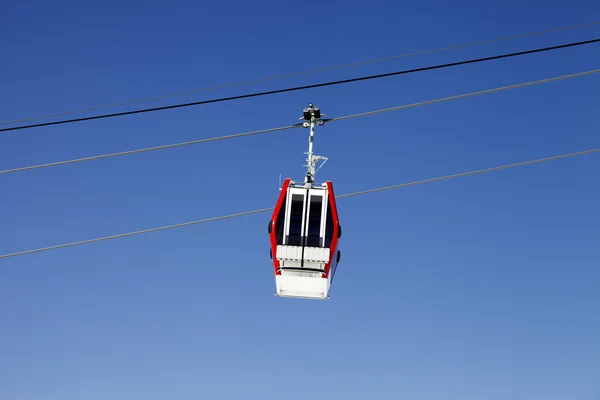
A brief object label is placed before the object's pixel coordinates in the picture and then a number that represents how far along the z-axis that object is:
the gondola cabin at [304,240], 28.19
